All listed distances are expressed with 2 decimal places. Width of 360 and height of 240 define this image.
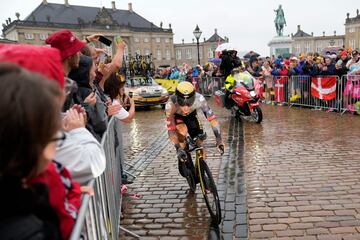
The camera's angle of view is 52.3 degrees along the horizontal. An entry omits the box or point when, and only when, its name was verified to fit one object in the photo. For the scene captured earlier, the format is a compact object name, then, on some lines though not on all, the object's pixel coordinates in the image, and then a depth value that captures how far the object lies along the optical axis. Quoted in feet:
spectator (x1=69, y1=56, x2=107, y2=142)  11.27
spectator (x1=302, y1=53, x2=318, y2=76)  43.22
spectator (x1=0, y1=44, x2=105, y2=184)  4.81
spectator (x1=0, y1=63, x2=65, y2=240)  3.72
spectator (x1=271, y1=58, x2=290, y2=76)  50.36
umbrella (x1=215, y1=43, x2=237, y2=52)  43.15
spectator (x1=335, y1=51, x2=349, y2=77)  39.27
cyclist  14.92
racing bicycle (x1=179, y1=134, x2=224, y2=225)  13.88
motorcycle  35.70
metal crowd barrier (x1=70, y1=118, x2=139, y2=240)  6.39
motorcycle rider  37.40
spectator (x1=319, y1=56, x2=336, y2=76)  40.60
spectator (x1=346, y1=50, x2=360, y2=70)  38.87
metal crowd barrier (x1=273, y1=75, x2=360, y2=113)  37.47
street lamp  84.11
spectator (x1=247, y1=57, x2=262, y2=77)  53.44
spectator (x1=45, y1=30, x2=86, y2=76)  9.78
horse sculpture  119.14
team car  53.78
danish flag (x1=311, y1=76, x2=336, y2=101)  40.13
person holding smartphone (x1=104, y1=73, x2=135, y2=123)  17.29
